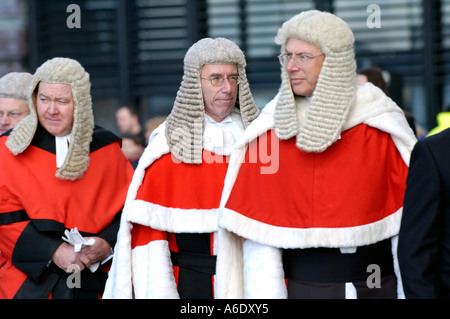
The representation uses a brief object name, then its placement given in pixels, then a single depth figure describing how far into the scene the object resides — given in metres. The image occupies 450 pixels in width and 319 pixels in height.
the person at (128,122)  18.25
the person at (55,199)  11.11
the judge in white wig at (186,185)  10.42
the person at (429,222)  7.30
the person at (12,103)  12.82
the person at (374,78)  12.59
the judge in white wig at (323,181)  8.68
